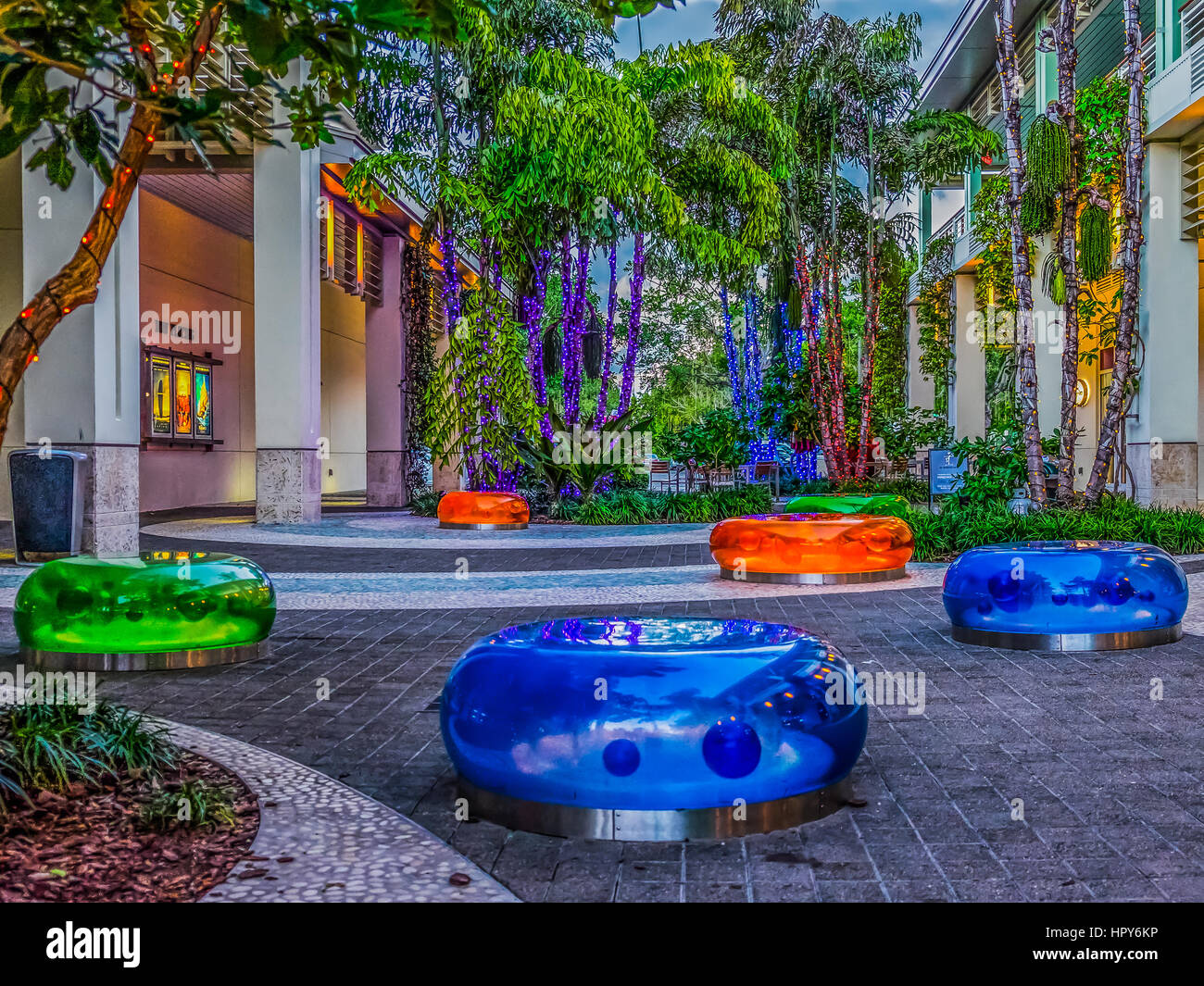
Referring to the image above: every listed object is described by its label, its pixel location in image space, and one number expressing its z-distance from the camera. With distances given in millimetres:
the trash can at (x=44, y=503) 11172
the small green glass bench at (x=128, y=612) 5906
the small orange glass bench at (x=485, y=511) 16688
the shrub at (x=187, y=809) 3314
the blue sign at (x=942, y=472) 15750
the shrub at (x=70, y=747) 3484
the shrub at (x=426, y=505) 20091
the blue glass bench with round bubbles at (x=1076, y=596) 6406
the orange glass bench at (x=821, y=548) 9688
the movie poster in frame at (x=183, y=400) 21328
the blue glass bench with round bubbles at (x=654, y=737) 3352
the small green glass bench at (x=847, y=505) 11461
